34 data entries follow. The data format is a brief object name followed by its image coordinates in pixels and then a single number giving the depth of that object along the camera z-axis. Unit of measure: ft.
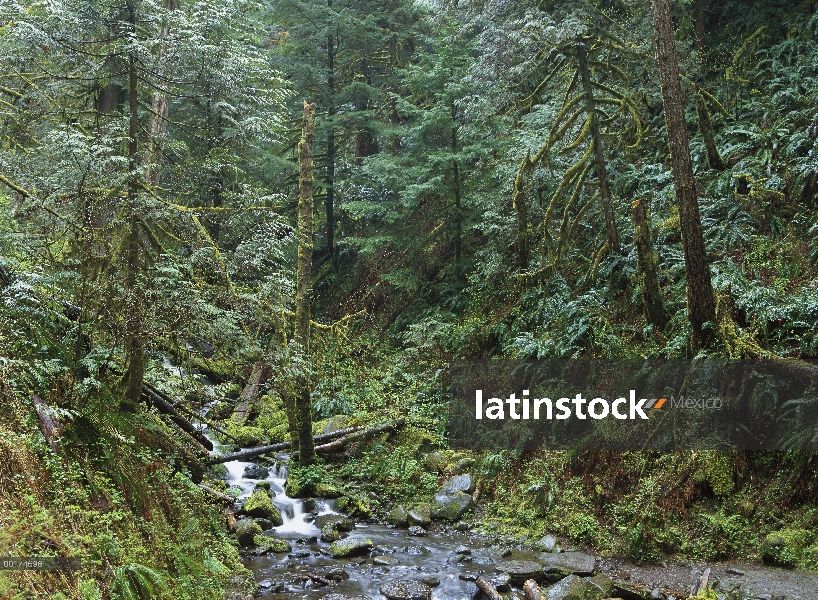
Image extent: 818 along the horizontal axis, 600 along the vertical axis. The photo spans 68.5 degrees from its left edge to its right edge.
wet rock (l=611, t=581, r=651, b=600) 24.36
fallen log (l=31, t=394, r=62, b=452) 20.01
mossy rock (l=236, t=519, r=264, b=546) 32.14
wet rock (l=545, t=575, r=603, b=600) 24.64
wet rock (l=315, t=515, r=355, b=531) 35.09
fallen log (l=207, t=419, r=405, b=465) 43.04
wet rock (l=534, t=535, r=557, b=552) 30.48
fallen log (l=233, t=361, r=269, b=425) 52.04
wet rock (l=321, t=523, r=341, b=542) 33.71
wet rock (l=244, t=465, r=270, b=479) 41.73
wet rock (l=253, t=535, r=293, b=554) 31.78
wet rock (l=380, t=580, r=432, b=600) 26.12
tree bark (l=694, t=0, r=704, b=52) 49.14
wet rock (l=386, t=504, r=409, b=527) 36.24
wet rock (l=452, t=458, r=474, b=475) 41.27
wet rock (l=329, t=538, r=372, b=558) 31.24
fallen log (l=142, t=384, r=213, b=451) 29.95
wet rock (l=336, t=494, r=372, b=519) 37.58
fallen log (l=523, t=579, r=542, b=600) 25.13
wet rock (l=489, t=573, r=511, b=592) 26.73
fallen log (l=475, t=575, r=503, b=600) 25.80
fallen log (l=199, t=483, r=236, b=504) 32.14
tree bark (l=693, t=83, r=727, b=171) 41.04
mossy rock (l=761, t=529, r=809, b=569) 24.63
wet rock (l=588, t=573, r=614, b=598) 25.00
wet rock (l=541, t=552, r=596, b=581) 27.25
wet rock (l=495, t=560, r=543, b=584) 27.45
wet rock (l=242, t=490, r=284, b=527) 35.68
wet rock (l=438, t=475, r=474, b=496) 38.58
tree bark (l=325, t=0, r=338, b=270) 68.95
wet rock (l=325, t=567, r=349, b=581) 28.25
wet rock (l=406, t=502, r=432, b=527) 36.04
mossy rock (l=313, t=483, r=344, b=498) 39.58
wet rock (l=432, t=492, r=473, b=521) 36.29
